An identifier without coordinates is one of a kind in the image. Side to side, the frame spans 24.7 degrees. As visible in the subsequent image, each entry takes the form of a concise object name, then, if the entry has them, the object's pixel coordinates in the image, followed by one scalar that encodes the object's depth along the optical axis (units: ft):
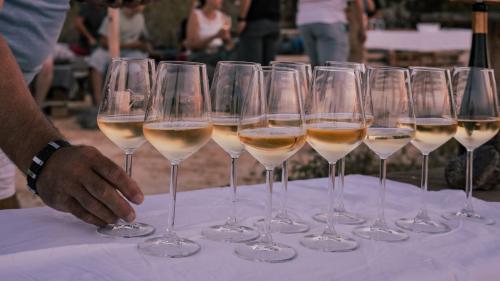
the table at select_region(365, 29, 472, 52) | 38.34
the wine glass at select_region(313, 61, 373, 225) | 4.77
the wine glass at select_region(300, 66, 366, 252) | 4.32
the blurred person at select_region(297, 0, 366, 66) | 18.51
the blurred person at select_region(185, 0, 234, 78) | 24.26
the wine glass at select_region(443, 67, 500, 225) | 5.04
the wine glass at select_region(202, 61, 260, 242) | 4.48
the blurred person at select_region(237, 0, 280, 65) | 20.48
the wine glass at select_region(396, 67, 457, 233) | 4.77
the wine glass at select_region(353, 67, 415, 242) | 4.58
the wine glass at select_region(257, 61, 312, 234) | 4.57
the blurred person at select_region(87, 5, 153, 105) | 27.84
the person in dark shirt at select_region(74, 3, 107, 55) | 30.73
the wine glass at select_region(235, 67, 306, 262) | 4.20
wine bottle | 5.74
